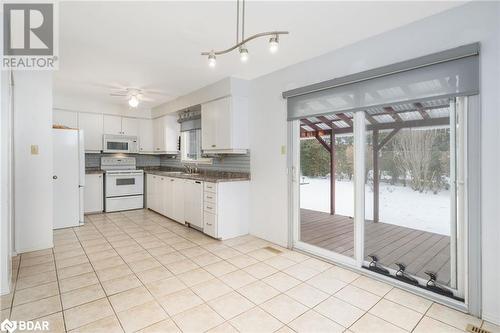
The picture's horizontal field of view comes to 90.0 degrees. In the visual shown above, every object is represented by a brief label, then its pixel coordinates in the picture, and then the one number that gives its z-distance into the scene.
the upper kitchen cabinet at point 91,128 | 5.73
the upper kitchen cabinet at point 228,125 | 4.10
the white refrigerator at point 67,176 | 4.32
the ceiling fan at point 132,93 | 4.38
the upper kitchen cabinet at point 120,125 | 6.07
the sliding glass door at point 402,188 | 2.27
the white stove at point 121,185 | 5.69
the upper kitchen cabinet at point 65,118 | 5.39
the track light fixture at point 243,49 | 1.76
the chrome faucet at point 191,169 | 5.64
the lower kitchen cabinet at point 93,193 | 5.46
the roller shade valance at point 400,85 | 2.07
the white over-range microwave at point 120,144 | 5.99
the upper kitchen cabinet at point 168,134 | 6.18
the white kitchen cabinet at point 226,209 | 3.95
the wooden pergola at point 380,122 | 2.48
